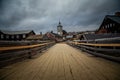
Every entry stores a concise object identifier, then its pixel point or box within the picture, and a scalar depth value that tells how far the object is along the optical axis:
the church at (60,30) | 79.16
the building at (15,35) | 37.61
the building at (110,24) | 17.34
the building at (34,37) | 33.75
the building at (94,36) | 12.33
